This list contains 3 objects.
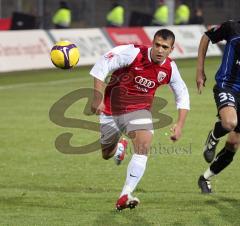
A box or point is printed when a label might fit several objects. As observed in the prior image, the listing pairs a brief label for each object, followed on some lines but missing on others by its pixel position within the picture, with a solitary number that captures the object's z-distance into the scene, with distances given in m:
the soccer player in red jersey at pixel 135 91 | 17.55
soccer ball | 21.31
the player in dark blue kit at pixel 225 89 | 18.56
